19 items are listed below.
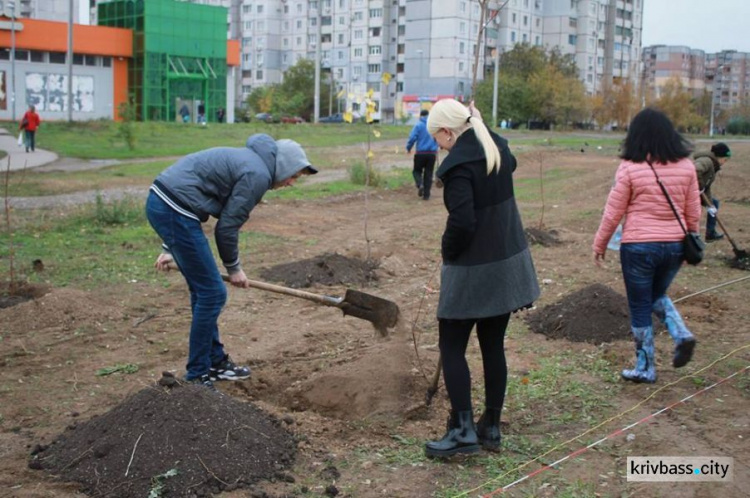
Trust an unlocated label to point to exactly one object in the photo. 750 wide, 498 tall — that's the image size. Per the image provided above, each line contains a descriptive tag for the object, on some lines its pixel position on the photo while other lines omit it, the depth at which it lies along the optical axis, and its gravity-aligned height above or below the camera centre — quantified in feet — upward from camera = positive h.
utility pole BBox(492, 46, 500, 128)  180.45 +14.22
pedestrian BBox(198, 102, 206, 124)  183.11 +8.37
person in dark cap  33.60 -0.02
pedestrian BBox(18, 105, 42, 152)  85.10 +1.81
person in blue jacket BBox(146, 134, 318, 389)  15.55 -1.09
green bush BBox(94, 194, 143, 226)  39.75 -3.43
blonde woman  13.12 -1.58
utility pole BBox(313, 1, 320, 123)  177.99 +14.61
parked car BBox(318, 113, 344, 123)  215.88 +9.04
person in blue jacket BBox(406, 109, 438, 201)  52.70 +0.18
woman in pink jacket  17.08 -1.07
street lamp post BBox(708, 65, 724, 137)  273.77 +25.84
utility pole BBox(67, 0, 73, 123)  134.41 +14.25
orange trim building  160.76 +15.64
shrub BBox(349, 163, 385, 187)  59.88 -1.78
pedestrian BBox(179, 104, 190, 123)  176.63 +7.81
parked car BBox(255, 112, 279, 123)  195.37 +8.69
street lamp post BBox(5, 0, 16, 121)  146.72 +16.46
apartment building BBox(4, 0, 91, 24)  234.79 +40.28
